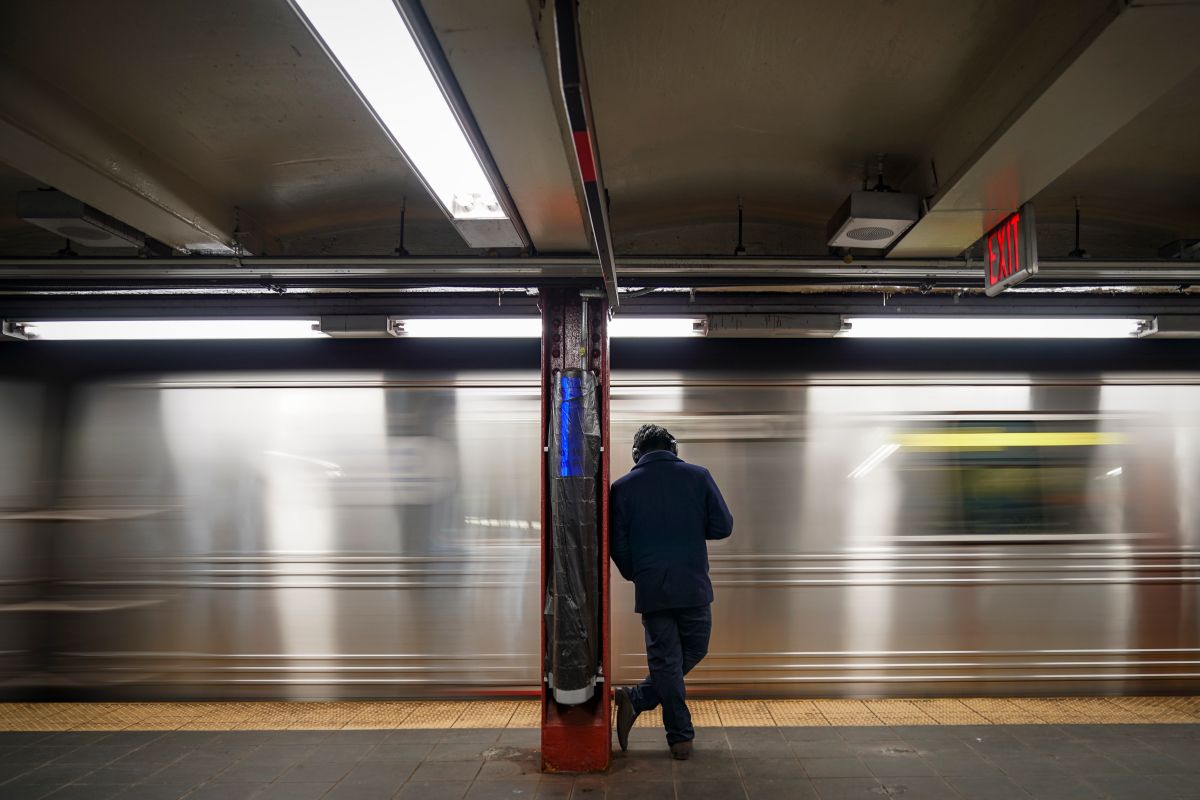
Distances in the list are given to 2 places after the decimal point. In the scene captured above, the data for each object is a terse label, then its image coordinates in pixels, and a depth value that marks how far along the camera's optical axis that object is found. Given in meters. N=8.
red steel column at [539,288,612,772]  3.55
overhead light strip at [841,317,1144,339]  4.36
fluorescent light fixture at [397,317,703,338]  4.42
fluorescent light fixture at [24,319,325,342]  4.43
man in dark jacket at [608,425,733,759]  3.57
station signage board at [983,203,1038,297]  3.19
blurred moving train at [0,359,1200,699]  4.76
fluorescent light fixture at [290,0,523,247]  1.88
